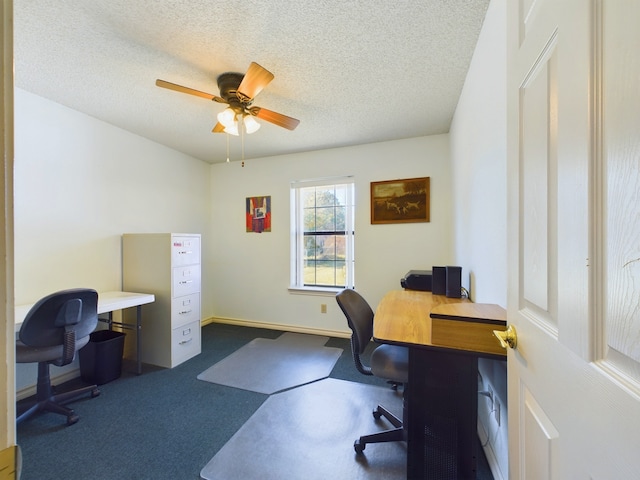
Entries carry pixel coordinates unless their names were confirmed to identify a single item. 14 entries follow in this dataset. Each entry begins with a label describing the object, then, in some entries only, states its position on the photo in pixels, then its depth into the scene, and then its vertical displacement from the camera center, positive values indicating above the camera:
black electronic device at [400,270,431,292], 2.31 -0.39
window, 3.39 +0.06
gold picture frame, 2.98 +0.45
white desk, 2.08 -0.54
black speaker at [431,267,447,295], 2.09 -0.34
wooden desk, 1.10 -0.71
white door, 0.35 +0.00
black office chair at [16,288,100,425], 1.62 -0.63
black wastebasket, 2.19 -1.04
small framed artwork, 3.63 +0.35
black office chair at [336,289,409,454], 1.45 -0.71
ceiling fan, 1.58 +0.97
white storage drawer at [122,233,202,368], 2.54 -0.50
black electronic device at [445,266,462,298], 1.96 -0.33
